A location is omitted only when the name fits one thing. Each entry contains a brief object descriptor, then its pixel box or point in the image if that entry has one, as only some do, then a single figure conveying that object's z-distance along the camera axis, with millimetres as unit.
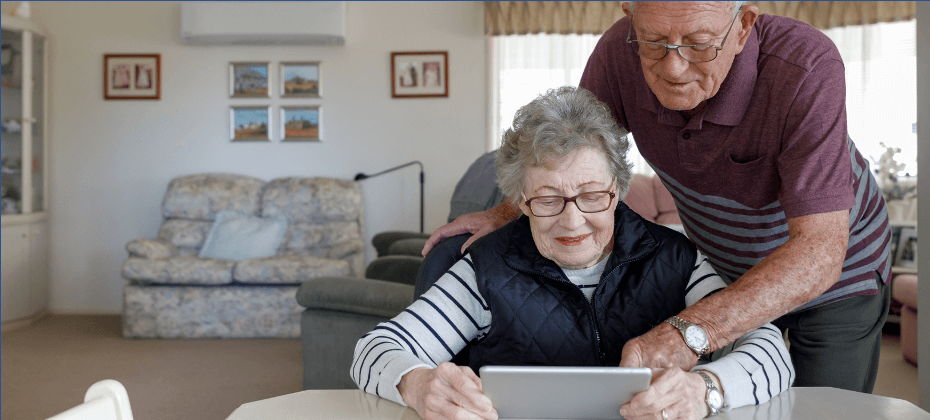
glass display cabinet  4305
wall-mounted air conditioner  4637
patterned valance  4762
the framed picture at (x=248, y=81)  4902
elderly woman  1148
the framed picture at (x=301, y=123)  4941
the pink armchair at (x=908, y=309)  3148
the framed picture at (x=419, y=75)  4922
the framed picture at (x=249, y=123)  4934
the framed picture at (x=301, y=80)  4906
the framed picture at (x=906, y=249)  3795
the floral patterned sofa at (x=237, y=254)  3889
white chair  681
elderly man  978
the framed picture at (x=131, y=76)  4914
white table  854
